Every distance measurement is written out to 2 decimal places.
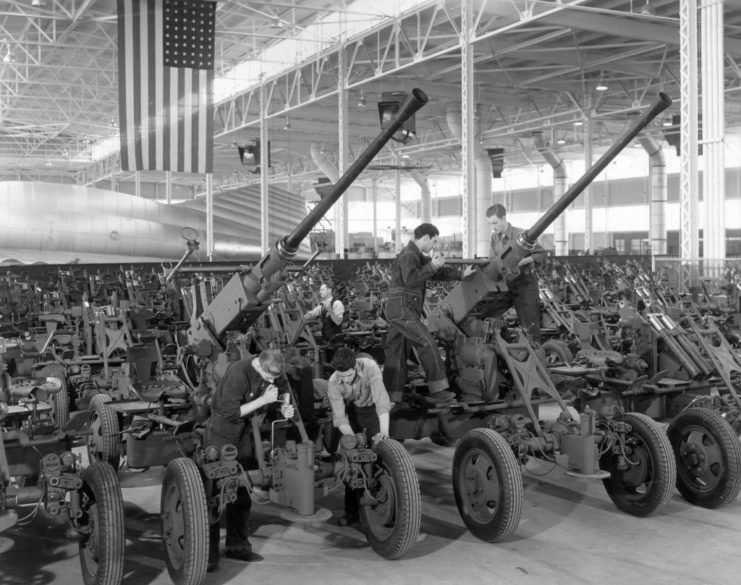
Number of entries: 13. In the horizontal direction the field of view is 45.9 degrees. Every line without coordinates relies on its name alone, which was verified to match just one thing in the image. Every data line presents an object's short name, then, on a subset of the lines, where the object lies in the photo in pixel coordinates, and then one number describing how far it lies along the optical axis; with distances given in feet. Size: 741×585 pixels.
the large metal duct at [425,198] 156.88
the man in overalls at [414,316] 23.54
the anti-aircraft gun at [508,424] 19.38
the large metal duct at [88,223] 96.12
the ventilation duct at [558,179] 115.49
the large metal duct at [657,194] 110.32
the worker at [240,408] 18.15
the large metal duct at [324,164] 123.54
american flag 45.21
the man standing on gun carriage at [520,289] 26.25
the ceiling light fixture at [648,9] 62.85
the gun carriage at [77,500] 15.85
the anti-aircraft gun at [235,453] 16.97
